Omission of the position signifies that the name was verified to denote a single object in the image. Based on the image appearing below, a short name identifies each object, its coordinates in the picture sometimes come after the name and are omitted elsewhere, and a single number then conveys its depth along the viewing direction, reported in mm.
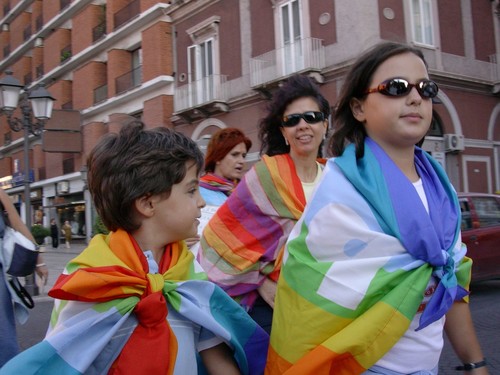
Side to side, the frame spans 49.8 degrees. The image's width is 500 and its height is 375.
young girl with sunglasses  1462
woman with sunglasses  2455
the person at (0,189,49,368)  2521
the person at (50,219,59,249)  26906
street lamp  10531
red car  8250
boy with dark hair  1508
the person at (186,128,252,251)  3621
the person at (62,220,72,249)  26362
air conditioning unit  15172
